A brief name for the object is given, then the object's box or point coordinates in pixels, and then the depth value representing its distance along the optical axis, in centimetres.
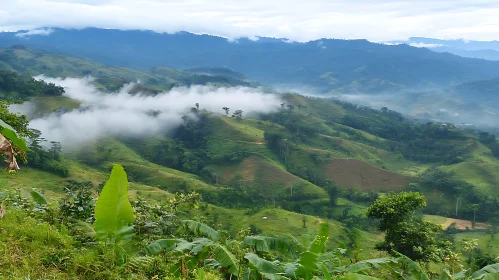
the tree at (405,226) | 1795
